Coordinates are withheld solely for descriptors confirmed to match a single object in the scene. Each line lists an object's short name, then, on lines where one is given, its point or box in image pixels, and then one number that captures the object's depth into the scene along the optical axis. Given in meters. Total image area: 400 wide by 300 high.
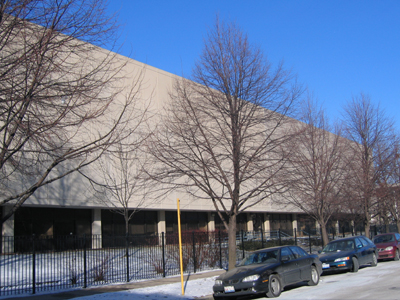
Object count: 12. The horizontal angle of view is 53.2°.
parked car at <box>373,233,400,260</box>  20.17
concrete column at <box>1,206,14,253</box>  26.09
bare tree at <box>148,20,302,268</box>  15.08
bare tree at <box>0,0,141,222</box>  8.01
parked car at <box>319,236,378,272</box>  15.91
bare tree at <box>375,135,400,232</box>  27.75
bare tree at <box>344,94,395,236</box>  26.59
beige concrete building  27.54
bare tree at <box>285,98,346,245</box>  21.67
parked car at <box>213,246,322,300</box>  10.92
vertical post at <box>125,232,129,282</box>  15.07
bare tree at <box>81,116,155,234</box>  27.83
